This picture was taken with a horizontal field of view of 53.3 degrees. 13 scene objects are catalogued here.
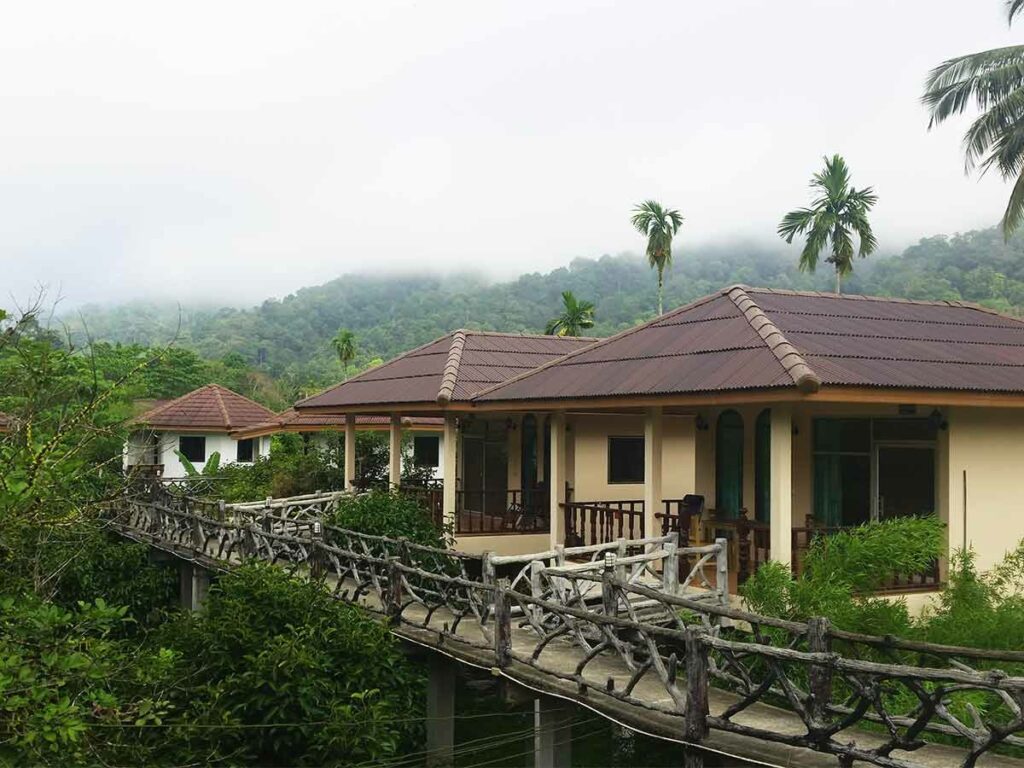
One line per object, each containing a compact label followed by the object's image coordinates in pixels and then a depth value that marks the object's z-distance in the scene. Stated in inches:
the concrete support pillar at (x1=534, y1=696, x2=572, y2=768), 366.6
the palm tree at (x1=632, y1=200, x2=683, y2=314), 2014.0
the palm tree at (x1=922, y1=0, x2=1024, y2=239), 1007.0
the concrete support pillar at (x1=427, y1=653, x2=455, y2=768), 437.7
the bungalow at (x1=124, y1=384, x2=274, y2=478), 1473.9
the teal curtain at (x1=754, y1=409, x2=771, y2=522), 544.7
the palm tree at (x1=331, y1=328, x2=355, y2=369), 2229.2
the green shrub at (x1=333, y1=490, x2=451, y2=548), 590.6
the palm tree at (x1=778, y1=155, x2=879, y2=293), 1763.0
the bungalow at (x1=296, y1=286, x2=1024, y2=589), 430.6
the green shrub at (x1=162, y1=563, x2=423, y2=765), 354.3
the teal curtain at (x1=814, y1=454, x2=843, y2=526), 535.2
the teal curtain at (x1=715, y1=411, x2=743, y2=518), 565.0
